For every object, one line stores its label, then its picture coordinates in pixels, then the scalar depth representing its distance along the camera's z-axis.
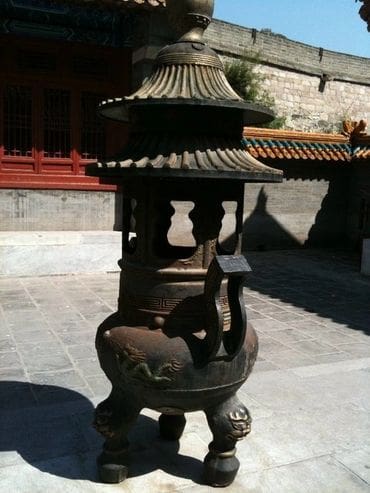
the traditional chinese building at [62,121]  8.52
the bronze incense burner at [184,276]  2.77
